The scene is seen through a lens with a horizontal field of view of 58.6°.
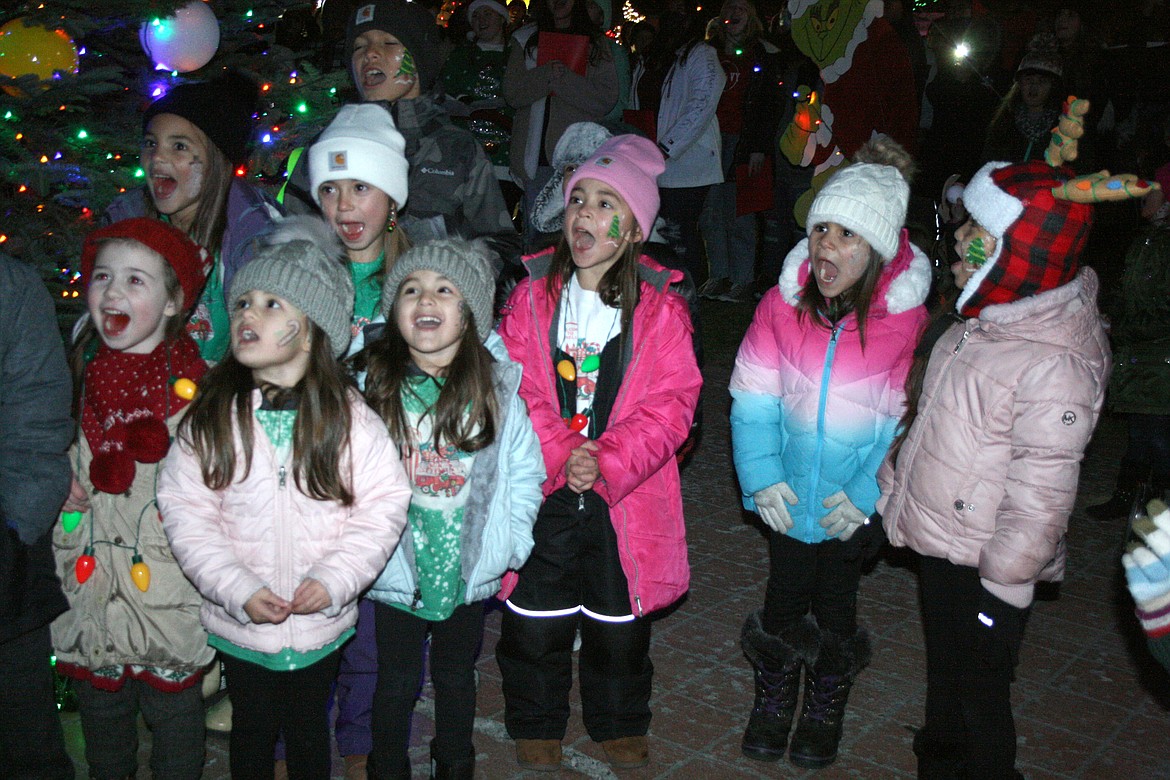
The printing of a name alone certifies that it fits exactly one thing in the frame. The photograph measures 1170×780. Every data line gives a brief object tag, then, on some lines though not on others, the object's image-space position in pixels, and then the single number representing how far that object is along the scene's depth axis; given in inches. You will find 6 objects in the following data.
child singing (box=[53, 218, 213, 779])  132.8
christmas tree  157.6
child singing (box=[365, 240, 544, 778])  138.8
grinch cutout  346.3
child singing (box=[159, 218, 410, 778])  124.3
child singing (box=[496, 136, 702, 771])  156.0
